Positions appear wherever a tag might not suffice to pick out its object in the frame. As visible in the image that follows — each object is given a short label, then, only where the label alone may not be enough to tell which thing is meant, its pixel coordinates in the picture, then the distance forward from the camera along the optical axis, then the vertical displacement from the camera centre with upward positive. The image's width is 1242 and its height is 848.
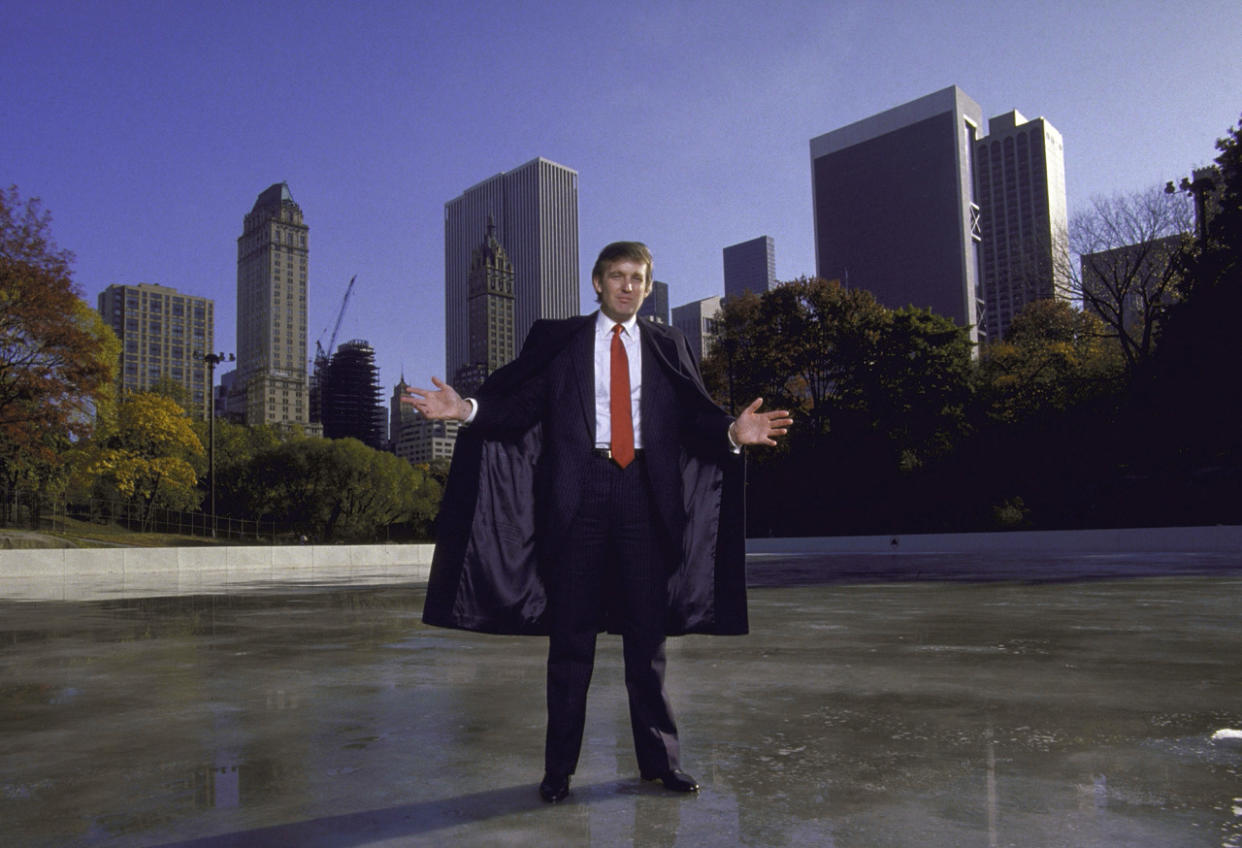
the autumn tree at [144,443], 35.06 +2.60
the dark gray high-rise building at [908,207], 126.75 +40.16
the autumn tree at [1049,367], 35.94 +4.85
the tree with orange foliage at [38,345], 25.75 +4.60
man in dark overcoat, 3.17 -0.04
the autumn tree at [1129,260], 34.44 +8.49
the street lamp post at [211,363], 37.72 +5.94
